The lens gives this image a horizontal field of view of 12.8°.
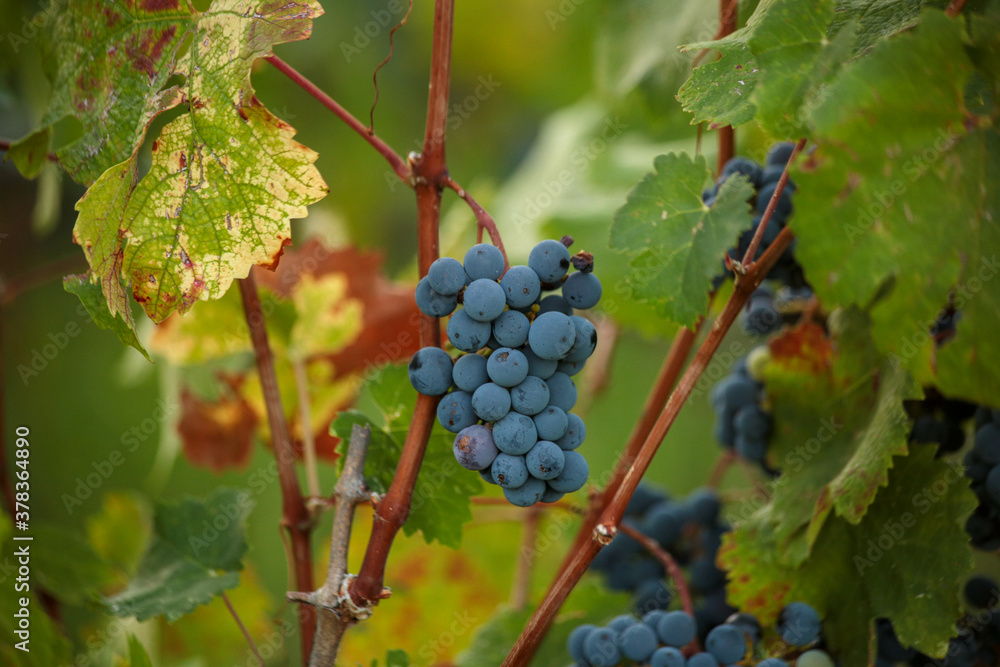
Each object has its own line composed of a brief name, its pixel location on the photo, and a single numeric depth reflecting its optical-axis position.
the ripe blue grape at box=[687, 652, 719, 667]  1.47
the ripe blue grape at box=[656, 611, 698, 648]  1.48
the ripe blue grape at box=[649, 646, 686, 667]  1.47
